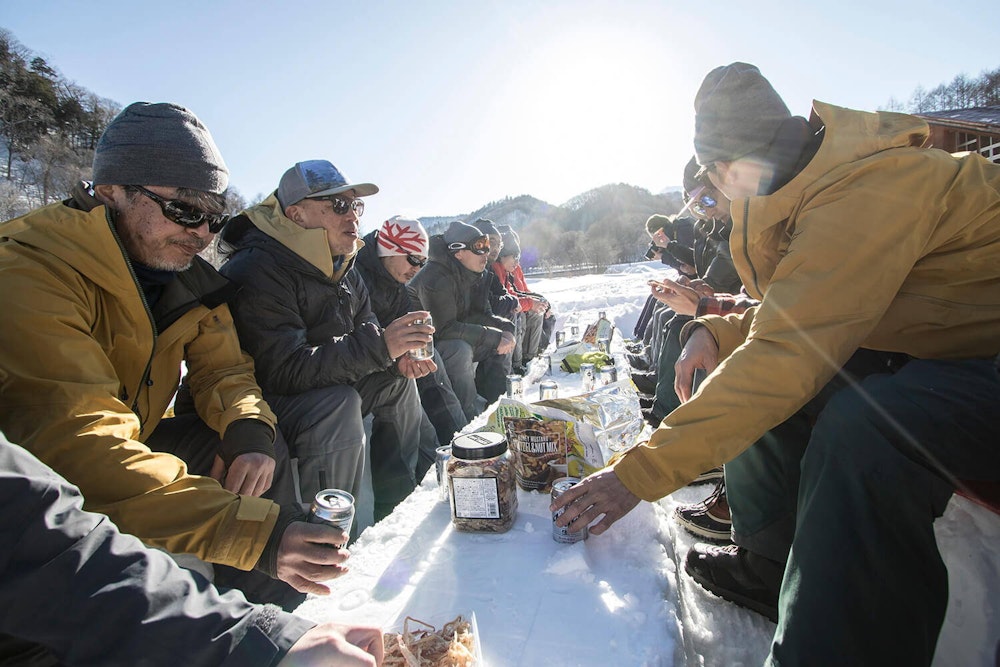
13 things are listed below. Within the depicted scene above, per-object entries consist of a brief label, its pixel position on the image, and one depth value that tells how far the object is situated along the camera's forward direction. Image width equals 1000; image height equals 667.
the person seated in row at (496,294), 4.94
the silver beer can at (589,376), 2.82
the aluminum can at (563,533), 1.38
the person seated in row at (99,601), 0.62
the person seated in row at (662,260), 3.89
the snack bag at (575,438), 1.69
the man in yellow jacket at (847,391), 0.82
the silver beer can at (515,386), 3.04
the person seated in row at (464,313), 3.77
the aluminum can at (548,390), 2.54
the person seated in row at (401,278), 3.13
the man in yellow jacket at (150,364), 1.04
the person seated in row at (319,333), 2.07
